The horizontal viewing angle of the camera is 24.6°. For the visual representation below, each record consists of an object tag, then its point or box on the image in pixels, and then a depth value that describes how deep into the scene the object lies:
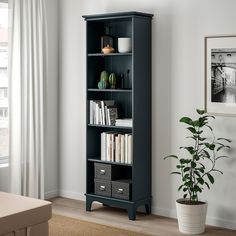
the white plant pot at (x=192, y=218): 4.92
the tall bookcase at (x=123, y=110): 5.33
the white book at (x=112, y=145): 5.52
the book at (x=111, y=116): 5.54
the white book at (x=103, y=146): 5.61
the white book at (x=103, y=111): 5.56
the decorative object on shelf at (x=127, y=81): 5.62
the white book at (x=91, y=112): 5.64
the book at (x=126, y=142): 5.41
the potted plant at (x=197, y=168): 4.93
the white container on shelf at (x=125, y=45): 5.41
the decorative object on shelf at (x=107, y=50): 5.52
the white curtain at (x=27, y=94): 5.62
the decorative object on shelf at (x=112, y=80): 5.56
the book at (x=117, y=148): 5.47
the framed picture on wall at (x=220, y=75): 4.98
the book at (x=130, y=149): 5.35
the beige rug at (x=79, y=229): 4.94
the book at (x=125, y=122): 5.39
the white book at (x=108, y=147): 5.57
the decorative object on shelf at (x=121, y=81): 5.63
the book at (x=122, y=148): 5.43
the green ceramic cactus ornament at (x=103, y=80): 5.57
